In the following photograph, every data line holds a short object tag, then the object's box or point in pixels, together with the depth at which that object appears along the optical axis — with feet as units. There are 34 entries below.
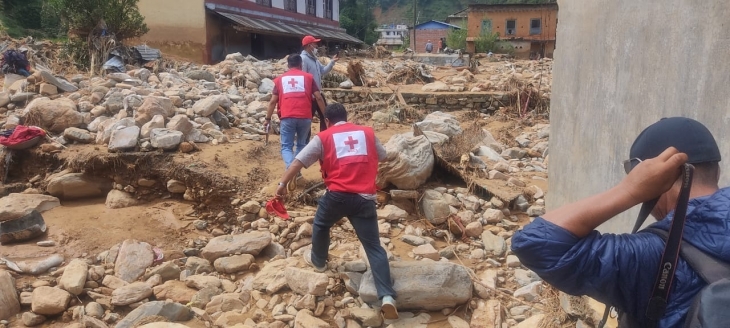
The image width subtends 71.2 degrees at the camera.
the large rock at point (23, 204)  17.24
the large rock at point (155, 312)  11.08
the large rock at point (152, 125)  21.84
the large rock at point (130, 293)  12.55
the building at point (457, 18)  157.38
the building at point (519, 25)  106.83
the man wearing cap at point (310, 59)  21.09
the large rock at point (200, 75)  36.24
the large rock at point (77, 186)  20.39
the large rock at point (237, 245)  14.88
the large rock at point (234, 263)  14.19
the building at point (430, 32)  148.66
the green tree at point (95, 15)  36.70
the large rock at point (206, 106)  25.11
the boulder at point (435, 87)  45.26
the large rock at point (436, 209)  16.78
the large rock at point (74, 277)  12.90
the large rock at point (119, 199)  20.49
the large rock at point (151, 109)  22.76
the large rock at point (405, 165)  17.40
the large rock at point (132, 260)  14.49
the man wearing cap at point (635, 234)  3.95
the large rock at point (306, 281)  12.26
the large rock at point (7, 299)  11.97
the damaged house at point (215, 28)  53.31
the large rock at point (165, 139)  21.28
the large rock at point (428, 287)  11.62
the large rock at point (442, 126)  23.11
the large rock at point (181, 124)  22.34
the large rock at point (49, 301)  12.05
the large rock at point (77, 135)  22.31
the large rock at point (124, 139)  21.03
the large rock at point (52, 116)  22.98
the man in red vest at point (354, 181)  11.21
